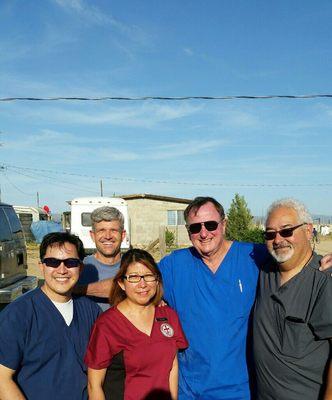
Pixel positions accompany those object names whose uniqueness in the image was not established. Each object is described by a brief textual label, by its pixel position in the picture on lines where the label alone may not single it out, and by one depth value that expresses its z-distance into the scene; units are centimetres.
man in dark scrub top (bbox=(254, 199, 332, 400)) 261
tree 2444
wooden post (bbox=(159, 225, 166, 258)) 1734
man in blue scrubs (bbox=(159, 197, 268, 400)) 314
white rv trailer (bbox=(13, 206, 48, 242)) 3246
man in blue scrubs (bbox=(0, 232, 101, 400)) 258
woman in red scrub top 269
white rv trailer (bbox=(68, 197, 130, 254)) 1811
